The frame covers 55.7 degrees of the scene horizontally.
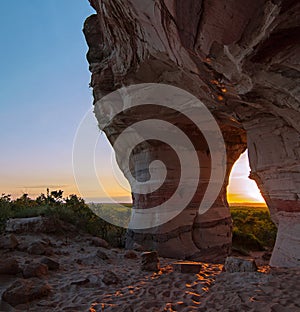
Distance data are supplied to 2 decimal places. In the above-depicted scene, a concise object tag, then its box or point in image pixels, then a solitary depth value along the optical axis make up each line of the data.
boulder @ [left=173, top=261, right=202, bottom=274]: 4.77
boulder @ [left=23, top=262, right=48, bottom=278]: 4.25
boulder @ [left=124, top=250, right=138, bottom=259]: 6.60
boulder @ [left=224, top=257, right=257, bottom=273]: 4.56
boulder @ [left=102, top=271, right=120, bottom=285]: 4.20
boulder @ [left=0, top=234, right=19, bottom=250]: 5.69
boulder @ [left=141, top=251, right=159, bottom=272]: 5.14
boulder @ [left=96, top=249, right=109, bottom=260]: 6.05
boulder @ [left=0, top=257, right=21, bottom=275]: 4.25
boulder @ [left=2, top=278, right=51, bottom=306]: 3.31
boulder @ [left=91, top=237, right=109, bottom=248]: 7.61
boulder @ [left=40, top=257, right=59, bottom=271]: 4.83
